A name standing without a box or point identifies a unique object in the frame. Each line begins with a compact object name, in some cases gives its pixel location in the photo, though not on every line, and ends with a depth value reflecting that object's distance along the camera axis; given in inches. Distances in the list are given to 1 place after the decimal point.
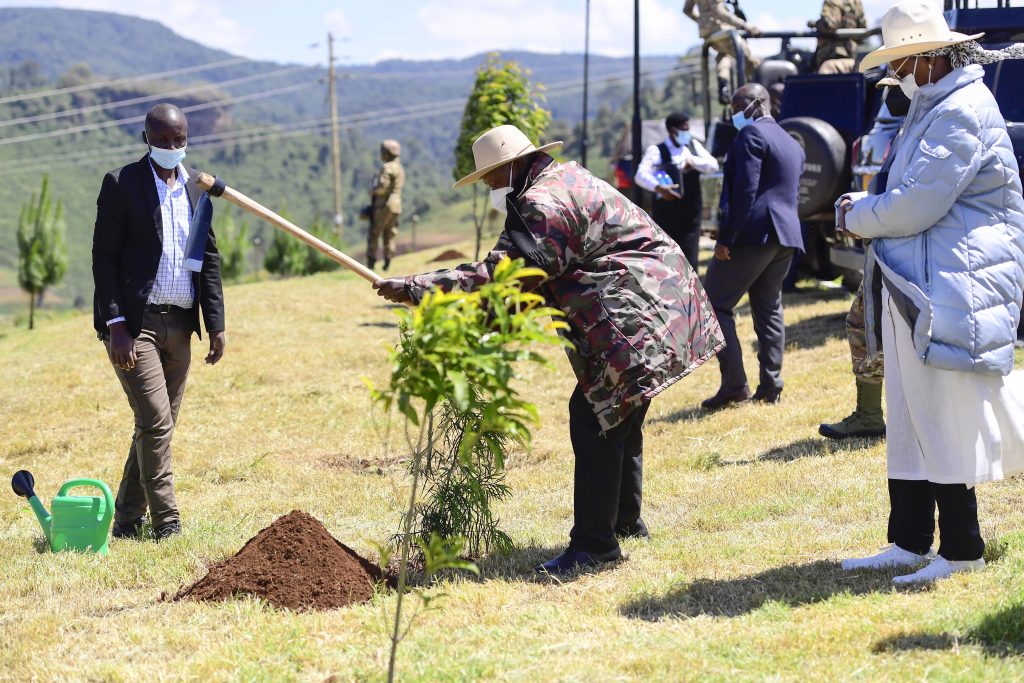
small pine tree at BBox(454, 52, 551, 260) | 568.1
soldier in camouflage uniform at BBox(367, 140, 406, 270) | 771.4
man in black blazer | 225.9
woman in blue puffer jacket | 165.6
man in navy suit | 315.3
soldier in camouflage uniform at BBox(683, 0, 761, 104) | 578.9
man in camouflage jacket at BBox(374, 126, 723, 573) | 178.4
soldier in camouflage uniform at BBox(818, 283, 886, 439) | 254.7
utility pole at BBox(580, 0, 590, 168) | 1109.3
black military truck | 360.8
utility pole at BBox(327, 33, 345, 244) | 1752.0
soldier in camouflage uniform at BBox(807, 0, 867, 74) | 554.3
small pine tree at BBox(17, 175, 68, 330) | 890.7
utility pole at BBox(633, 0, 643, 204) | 655.8
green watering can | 227.5
